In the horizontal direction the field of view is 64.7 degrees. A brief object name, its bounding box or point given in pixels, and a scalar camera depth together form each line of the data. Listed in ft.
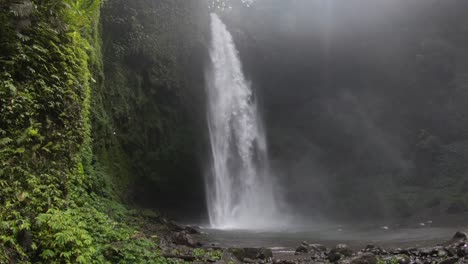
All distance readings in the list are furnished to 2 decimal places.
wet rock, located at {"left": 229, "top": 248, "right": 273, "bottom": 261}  29.07
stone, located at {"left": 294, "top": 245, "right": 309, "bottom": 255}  33.62
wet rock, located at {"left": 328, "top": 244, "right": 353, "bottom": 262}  29.44
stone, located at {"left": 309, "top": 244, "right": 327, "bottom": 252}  34.61
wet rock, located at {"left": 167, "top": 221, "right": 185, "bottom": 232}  42.35
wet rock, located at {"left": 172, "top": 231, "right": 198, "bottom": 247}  33.22
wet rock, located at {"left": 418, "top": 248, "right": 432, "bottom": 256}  29.11
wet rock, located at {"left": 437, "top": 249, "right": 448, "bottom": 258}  27.80
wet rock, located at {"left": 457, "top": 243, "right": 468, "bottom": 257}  26.81
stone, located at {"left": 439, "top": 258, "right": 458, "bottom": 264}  24.99
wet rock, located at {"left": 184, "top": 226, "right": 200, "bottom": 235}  44.04
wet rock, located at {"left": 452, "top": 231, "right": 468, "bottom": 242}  32.08
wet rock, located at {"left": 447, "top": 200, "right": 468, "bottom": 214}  69.41
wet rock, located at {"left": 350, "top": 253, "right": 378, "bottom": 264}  25.75
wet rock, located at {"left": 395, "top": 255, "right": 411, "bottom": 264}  26.27
